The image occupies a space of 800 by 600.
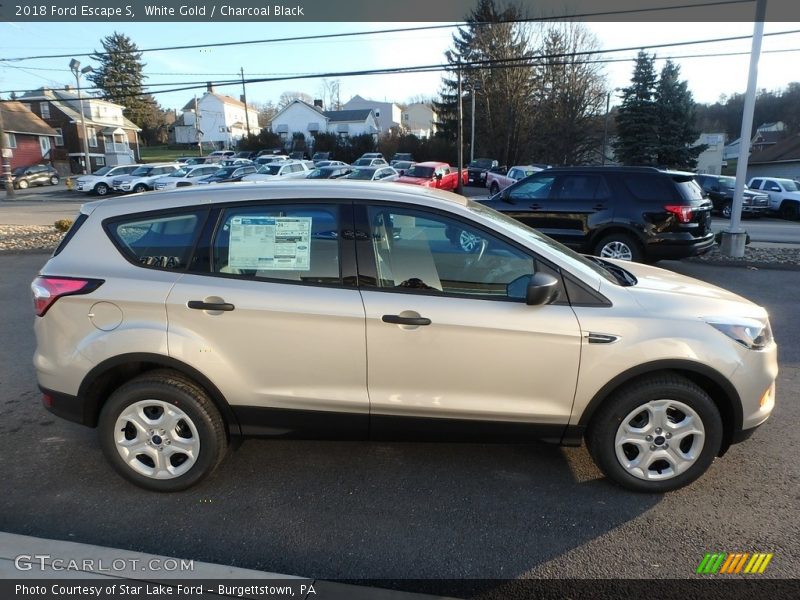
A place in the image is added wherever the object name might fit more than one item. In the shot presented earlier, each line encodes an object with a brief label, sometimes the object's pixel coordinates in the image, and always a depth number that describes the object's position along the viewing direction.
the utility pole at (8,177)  28.19
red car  21.50
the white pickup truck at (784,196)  23.36
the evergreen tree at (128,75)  80.12
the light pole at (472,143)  46.28
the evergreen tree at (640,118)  40.41
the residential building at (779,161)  43.53
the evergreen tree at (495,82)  46.28
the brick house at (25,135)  48.13
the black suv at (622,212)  8.54
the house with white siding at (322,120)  77.62
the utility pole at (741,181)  10.21
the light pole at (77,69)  35.70
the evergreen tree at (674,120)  40.59
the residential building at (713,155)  62.42
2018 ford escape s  2.92
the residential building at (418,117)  96.50
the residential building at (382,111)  83.63
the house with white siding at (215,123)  87.44
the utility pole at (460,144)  27.44
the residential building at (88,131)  57.06
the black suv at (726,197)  23.30
